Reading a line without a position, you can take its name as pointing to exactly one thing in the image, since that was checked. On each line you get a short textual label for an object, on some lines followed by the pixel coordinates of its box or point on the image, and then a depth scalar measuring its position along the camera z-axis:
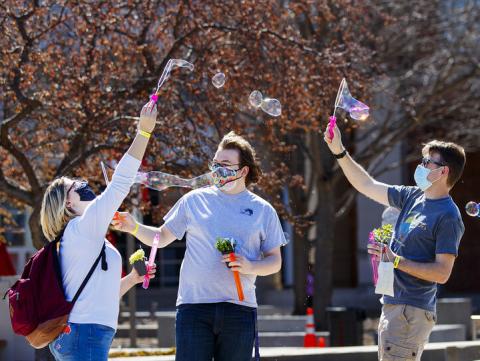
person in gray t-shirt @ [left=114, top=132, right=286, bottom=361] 10.36
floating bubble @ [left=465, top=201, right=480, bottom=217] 13.69
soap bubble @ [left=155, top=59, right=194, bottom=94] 11.70
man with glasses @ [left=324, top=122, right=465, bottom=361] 11.06
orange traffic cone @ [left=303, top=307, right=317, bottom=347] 26.43
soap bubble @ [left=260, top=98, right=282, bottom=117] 15.40
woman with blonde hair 9.77
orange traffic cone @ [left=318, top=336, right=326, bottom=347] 26.23
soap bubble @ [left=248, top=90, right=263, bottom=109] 15.40
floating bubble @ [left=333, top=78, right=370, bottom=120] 13.16
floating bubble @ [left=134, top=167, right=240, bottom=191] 13.52
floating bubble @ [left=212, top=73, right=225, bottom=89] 15.62
